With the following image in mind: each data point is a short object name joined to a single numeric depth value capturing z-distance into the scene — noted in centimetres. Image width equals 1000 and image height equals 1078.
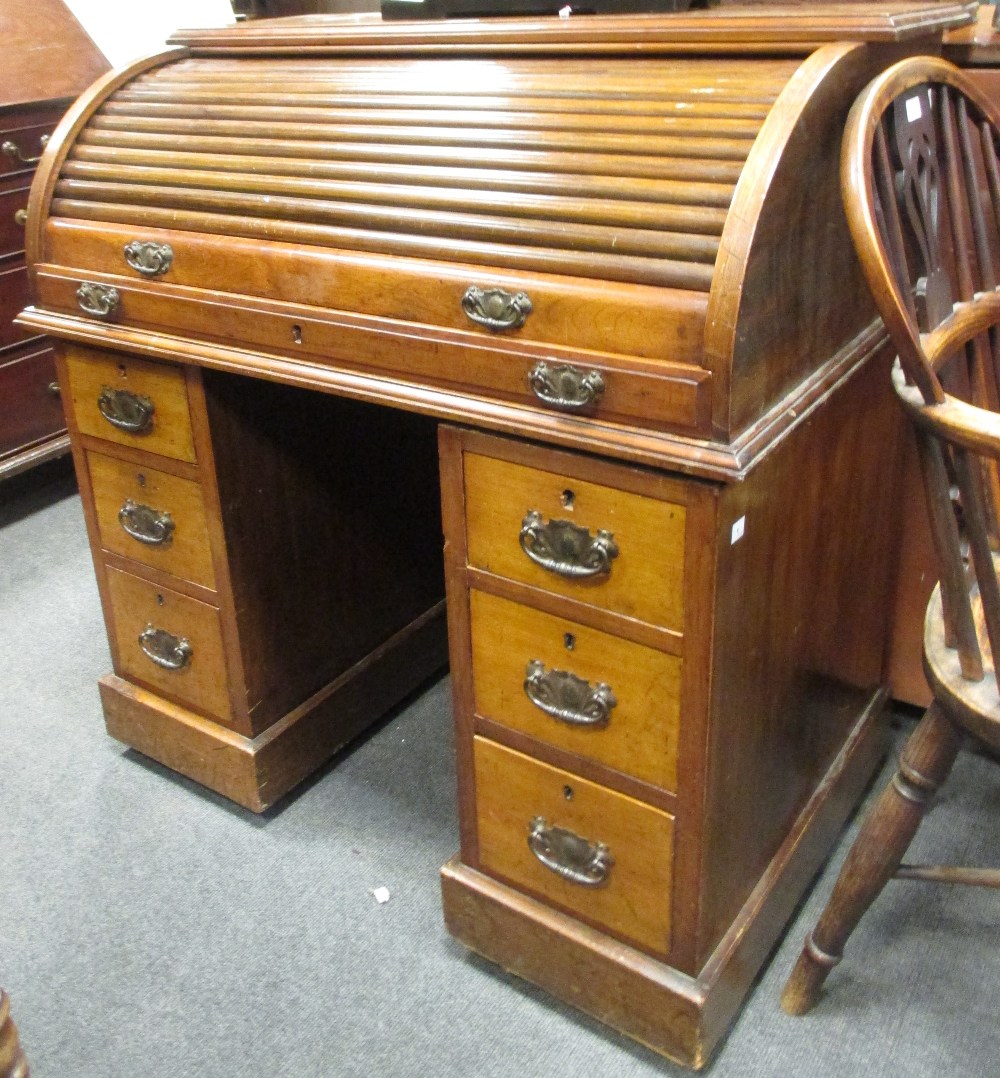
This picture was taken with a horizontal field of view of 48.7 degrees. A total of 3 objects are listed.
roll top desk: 108
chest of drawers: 258
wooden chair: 101
